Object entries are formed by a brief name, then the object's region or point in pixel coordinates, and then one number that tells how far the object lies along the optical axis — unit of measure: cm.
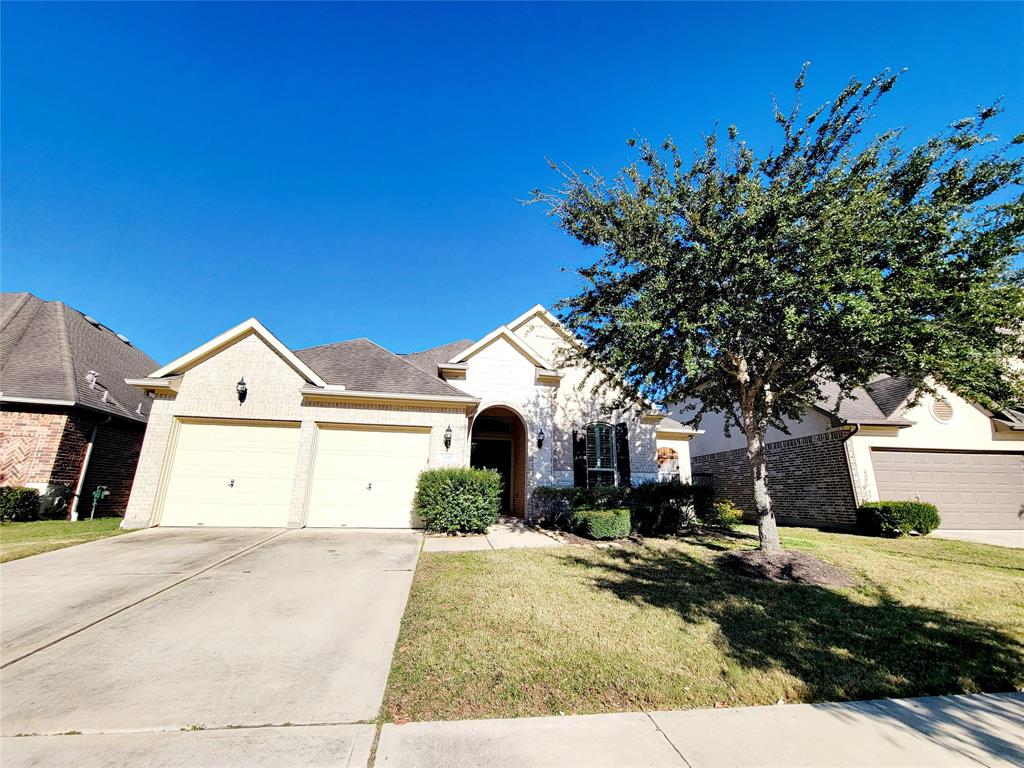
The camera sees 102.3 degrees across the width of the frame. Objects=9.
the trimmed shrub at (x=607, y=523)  955
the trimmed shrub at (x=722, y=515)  1189
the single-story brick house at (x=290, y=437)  1043
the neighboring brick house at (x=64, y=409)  1127
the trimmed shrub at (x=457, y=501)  1002
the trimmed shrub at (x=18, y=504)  1022
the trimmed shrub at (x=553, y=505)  1187
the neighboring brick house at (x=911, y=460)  1314
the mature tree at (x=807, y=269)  670
